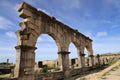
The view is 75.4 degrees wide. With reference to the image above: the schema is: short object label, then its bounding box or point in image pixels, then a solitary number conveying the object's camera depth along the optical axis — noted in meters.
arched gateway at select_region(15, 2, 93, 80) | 4.18
